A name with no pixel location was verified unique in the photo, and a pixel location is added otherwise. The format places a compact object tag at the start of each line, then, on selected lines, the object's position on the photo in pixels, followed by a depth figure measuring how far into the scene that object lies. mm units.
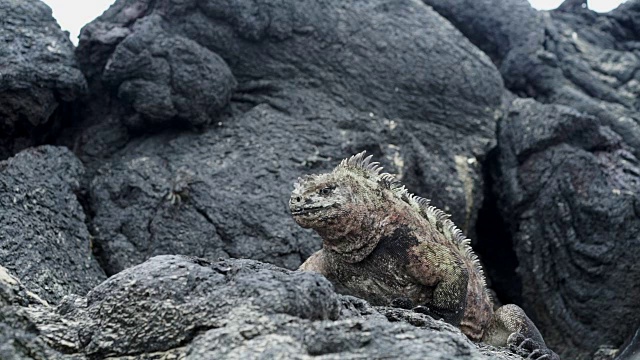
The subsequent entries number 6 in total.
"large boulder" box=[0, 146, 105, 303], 5832
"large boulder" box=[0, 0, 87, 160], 7188
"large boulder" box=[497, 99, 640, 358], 8109
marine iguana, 4796
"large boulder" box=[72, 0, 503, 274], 7363
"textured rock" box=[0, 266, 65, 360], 2869
